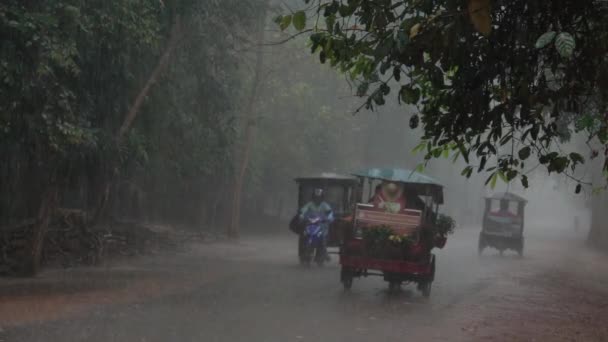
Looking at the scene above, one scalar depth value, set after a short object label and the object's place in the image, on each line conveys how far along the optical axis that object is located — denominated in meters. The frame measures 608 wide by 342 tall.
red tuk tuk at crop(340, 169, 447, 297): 14.78
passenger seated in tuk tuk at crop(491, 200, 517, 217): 30.45
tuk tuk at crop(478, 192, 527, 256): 30.12
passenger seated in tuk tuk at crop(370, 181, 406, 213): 15.99
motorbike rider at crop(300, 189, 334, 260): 20.62
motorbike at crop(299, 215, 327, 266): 20.66
